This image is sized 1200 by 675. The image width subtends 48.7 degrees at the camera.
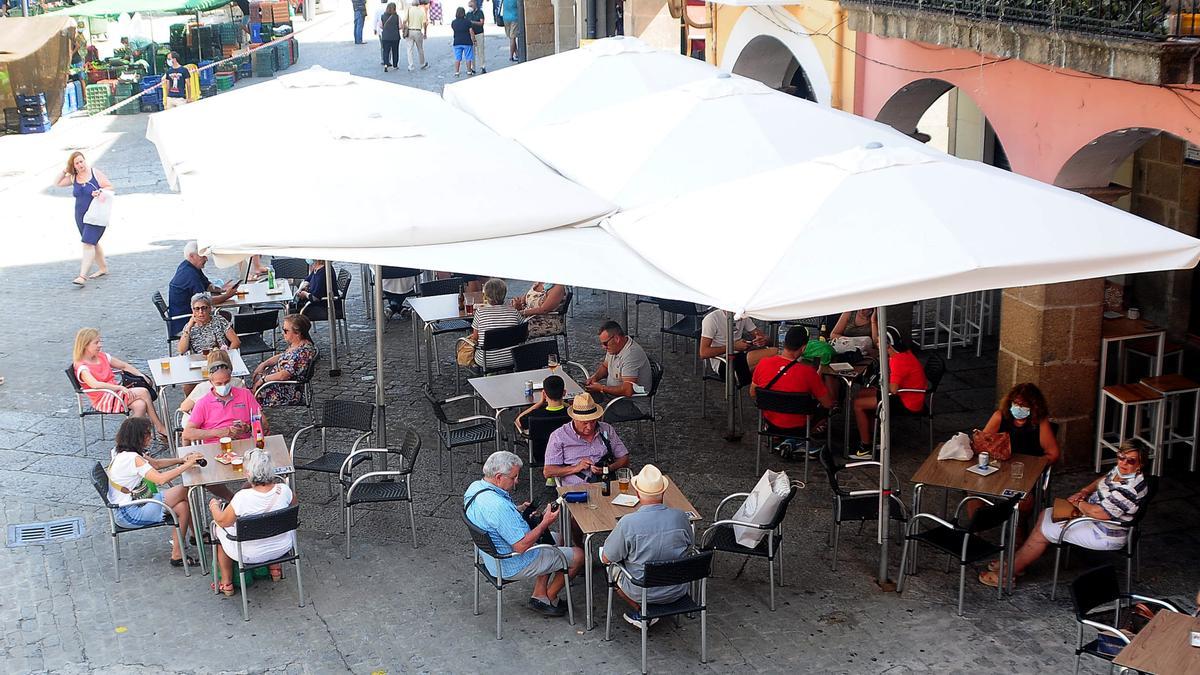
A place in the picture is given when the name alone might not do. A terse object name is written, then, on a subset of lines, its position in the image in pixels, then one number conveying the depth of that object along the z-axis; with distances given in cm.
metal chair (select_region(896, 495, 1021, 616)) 797
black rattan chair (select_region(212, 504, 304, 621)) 796
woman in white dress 810
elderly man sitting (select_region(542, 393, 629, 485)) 880
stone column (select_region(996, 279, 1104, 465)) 1025
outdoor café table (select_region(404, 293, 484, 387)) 1210
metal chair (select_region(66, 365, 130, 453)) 1059
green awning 2688
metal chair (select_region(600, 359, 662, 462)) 1034
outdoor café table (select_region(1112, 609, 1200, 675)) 633
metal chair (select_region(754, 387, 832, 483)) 987
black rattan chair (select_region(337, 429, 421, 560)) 902
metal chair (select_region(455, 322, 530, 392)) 1145
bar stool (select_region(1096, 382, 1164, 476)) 998
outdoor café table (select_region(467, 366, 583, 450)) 1020
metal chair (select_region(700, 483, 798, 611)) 812
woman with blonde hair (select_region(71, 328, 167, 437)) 1059
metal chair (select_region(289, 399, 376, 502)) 998
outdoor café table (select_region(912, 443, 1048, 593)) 847
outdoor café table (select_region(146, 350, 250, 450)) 1063
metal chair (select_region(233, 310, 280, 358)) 1213
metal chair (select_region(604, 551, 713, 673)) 735
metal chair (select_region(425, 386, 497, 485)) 1001
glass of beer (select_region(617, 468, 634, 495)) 836
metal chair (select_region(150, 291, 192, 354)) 1236
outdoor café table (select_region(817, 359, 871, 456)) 1062
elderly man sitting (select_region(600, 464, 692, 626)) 752
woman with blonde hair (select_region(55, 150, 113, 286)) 1559
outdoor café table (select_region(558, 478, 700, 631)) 801
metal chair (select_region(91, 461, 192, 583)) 853
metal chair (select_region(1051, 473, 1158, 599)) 802
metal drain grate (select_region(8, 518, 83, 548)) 922
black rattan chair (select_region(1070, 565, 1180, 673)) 693
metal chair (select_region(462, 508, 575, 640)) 779
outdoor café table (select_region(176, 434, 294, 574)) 868
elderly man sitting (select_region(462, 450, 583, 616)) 783
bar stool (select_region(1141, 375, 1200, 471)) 1007
